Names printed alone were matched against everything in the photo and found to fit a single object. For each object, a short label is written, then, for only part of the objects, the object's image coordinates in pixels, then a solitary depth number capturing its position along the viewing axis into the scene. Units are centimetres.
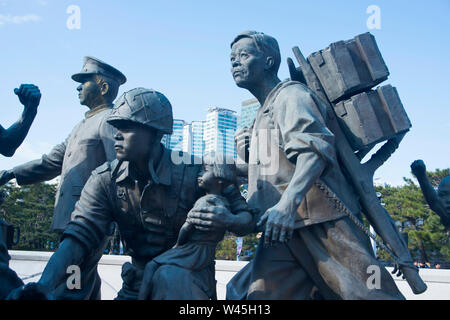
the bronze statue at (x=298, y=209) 295
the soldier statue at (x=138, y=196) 306
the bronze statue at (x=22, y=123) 439
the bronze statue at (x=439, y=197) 418
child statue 288
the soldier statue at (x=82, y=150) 452
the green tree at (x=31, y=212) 2091
